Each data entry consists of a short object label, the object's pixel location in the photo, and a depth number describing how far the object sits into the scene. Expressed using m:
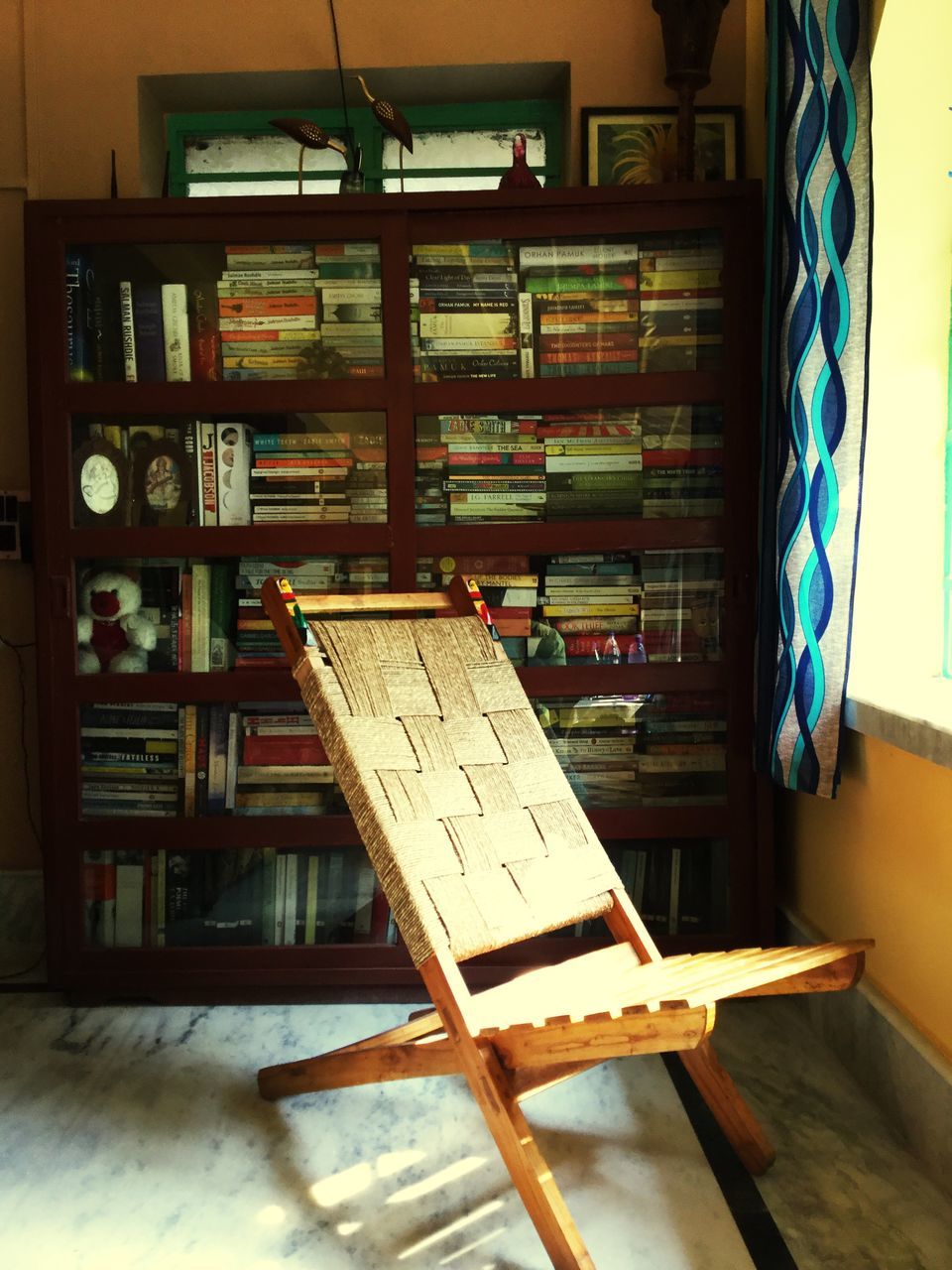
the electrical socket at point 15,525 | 2.48
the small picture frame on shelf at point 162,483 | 2.29
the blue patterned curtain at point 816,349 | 1.81
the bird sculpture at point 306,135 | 2.21
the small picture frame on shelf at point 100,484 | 2.26
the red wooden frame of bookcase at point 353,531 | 2.19
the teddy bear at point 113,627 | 2.28
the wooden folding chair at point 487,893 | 1.36
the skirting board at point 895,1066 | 1.61
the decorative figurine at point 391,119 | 2.22
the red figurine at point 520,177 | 2.27
